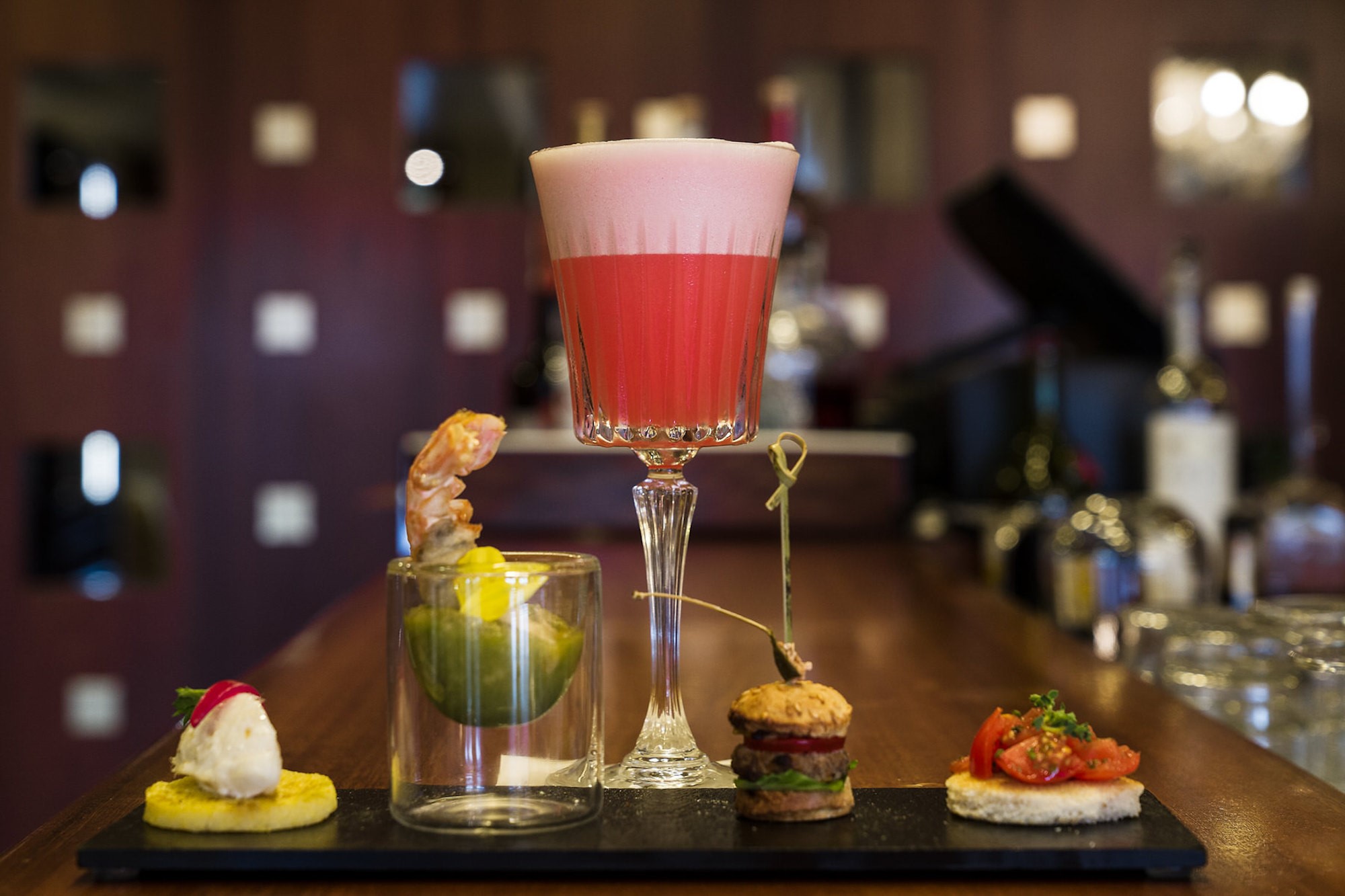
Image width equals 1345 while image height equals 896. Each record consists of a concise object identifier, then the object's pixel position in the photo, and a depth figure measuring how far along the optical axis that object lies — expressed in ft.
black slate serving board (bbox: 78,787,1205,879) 1.94
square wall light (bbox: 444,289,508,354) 14.12
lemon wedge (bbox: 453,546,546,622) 2.14
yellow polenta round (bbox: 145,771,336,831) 2.05
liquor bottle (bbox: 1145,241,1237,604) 6.98
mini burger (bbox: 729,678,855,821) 2.12
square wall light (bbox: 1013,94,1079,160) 13.97
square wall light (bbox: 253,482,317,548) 14.08
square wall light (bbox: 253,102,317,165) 14.10
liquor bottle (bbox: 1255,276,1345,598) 6.30
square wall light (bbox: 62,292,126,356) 14.08
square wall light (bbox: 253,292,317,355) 14.12
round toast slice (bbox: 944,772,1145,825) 2.07
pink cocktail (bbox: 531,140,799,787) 2.60
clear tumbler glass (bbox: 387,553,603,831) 2.14
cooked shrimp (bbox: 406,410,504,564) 2.20
